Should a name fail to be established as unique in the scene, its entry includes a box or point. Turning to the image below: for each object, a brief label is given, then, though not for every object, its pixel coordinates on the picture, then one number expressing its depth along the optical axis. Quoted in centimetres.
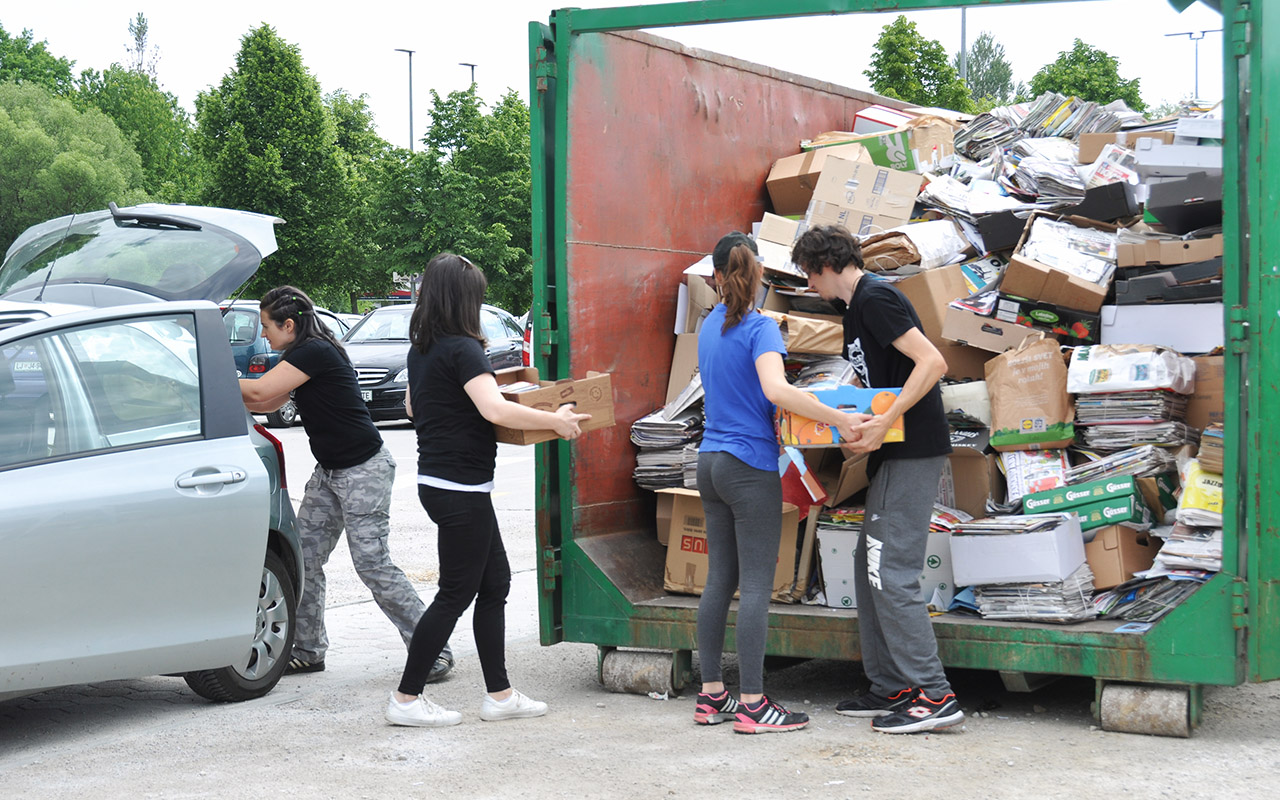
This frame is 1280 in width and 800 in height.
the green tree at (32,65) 6525
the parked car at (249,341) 1795
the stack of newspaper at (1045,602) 500
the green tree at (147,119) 6244
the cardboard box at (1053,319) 595
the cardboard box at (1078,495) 513
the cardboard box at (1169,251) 568
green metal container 449
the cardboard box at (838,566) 549
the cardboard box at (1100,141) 686
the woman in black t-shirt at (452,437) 493
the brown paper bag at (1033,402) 550
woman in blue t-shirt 486
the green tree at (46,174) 4719
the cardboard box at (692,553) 562
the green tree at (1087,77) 3494
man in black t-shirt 479
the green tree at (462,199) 3262
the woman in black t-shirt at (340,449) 580
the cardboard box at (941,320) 605
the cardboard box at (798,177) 685
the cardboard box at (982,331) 586
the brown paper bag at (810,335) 595
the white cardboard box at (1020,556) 497
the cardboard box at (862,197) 665
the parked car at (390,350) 1831
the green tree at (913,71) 2403
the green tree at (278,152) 3478
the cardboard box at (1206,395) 538
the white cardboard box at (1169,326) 554
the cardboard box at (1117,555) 510
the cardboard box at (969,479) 558
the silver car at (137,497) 454
